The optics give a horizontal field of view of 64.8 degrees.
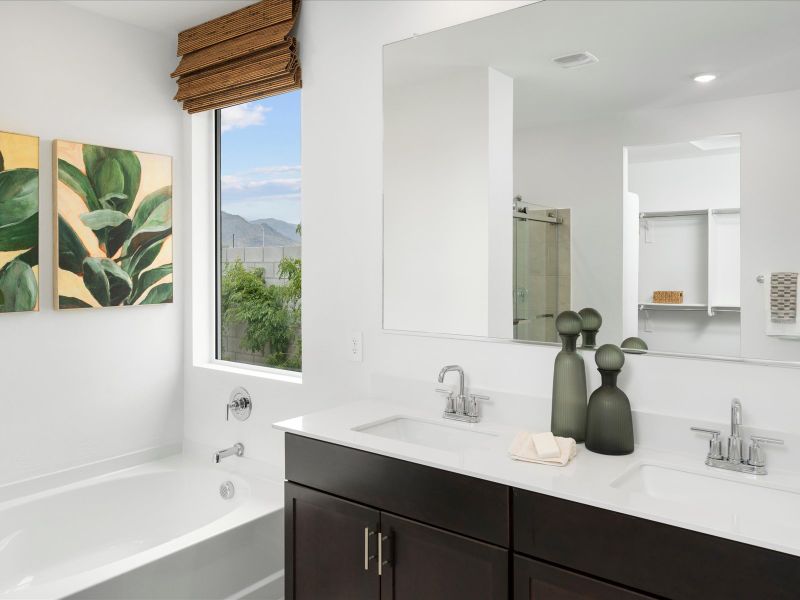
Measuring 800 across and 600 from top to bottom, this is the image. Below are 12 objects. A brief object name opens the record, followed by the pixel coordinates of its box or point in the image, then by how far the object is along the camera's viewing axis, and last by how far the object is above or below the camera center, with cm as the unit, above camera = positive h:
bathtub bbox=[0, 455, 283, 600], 210 -97
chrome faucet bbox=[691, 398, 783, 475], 155 -42
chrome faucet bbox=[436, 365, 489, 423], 207 -39
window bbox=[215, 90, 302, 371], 298 +28
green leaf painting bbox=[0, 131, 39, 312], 253 +27
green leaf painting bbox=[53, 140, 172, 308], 272 +29
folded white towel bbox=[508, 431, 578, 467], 158 -42
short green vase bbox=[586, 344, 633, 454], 168 -34
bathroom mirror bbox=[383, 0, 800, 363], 160 +33
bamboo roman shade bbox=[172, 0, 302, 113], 260 +103
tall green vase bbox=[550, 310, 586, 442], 180 -30
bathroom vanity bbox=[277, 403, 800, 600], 123 -54
